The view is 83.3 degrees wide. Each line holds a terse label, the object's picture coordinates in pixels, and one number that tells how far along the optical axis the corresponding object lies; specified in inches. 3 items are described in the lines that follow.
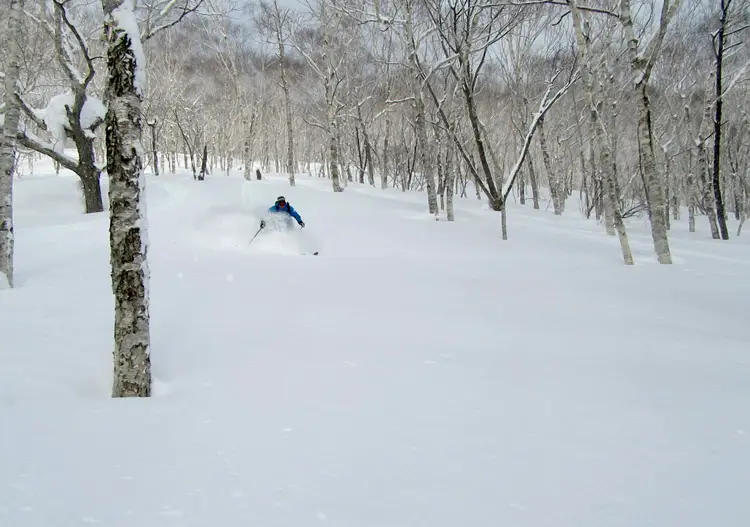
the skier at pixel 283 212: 443.5
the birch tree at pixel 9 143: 230.4
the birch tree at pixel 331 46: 770.2
